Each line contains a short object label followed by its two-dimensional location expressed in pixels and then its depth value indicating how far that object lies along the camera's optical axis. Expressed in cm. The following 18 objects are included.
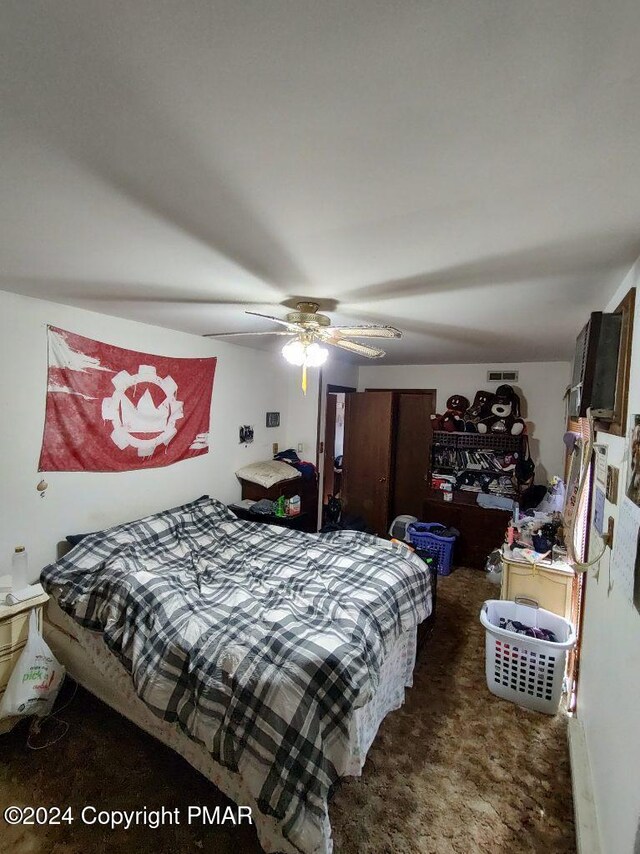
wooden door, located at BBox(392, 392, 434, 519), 503
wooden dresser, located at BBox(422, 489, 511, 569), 393
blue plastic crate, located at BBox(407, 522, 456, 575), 393
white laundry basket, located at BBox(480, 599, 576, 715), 211
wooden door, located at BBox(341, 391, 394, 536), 472
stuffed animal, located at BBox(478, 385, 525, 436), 424
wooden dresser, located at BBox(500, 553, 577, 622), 239
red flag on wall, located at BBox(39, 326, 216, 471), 242
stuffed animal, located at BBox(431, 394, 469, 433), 448
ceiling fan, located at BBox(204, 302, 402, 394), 201
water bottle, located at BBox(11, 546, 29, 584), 209
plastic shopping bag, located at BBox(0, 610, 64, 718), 186
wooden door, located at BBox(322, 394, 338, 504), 497
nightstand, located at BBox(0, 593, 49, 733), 192
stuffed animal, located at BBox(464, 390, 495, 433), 438
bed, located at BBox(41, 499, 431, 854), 140
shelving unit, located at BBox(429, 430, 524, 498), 422
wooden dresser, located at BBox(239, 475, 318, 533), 387
